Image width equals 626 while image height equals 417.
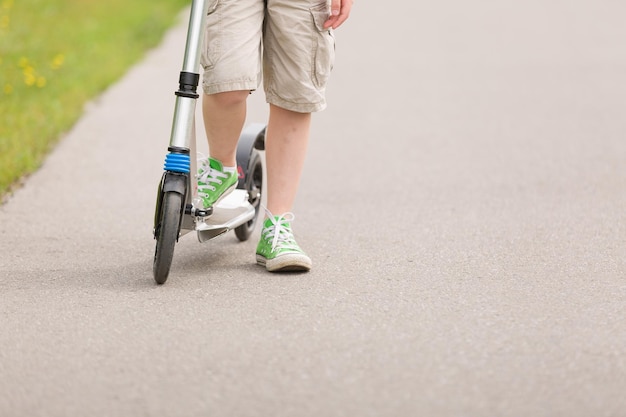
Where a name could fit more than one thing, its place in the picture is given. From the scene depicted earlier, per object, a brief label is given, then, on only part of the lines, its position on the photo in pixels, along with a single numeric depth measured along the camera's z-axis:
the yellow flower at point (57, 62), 15.59
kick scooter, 6.65
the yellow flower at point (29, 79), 14.64
